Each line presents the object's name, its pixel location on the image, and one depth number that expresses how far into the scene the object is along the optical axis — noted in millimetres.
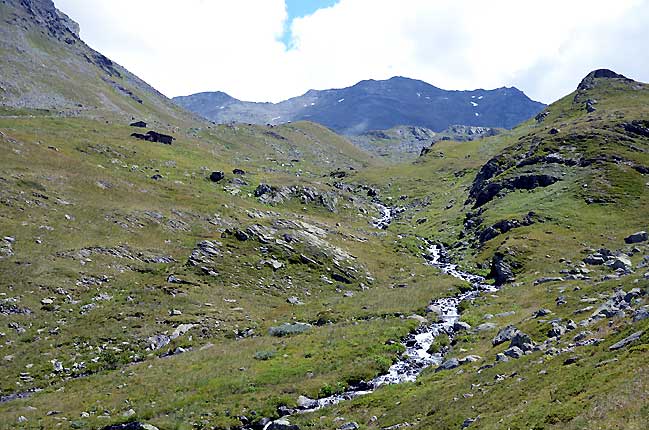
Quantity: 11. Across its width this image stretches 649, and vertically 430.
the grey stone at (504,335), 37844
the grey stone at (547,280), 58800
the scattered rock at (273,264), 66188
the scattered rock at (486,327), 44553
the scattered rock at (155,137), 156875
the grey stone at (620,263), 57406
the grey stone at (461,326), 46462
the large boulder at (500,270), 68750
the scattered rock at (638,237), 73500
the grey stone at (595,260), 65188
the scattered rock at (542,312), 41656
